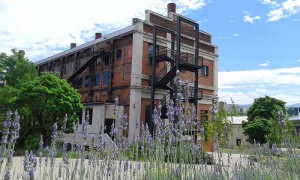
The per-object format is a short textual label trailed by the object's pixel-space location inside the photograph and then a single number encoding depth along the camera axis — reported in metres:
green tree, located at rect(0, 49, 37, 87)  23.95
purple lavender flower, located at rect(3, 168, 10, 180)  2.50
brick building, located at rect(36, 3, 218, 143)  22.48
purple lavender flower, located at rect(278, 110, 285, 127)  3.73
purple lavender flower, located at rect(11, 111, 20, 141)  3.31
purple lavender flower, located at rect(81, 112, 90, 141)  3.55
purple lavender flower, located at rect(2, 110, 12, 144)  2.92
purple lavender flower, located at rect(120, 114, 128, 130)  4.14
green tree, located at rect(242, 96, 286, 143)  30.67
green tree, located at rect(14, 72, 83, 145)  16.94
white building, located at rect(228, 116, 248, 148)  42.48
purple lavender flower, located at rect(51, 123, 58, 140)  3.68
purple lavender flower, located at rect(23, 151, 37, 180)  2.52
